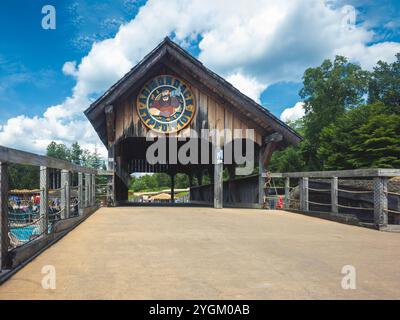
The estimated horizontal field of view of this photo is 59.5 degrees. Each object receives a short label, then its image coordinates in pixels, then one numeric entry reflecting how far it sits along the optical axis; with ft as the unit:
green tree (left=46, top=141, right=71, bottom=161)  390.83
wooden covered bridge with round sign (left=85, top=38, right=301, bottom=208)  44.47
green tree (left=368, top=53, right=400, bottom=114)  162.30
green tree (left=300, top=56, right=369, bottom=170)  170.40
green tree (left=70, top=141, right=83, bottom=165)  385.54
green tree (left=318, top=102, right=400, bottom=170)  113.60
